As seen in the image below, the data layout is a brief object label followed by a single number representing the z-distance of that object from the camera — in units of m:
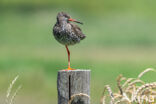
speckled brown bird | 15.95
